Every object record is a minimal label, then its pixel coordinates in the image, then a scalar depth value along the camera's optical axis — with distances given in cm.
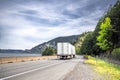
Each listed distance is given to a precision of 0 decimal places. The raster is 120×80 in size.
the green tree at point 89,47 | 4846
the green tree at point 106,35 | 2801
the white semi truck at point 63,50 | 2444
